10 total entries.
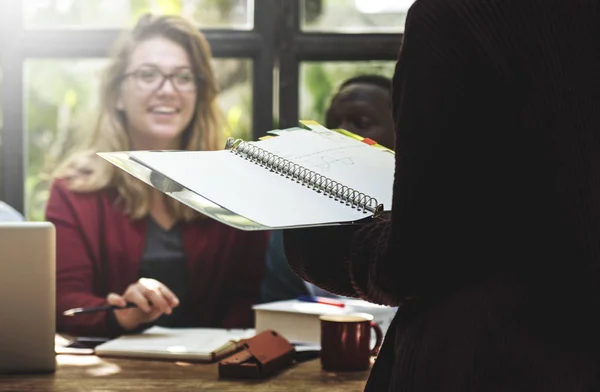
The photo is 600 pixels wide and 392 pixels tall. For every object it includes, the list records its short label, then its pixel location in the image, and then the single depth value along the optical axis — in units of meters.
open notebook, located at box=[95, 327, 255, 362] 2.47
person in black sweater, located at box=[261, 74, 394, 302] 3.19
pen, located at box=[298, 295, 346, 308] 2.63
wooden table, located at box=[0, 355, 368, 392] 2.30
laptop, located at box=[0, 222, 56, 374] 2.36
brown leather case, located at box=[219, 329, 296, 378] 2.35
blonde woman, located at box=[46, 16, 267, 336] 3.33
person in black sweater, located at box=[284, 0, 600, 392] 1.41
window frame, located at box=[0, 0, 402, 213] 3.41
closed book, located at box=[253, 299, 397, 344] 2.60
